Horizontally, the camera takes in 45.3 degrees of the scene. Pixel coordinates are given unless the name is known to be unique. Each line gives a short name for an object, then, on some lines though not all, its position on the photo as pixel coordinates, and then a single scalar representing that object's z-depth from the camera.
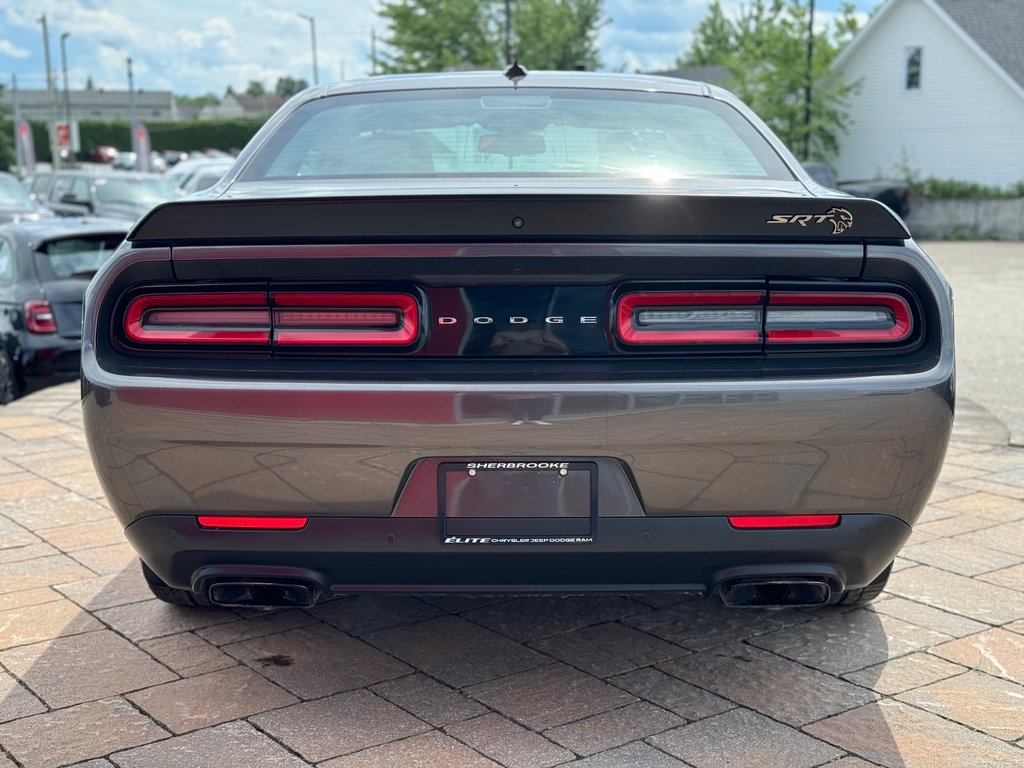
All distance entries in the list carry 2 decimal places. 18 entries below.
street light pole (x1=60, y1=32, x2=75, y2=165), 73.25
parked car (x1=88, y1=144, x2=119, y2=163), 80.31
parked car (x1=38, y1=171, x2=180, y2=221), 17.70
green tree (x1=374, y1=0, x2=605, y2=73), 47.50
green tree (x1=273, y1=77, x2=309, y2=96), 145.00
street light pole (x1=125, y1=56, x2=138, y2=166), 58.57
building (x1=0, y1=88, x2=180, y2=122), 136.51
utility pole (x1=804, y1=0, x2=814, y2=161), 35.91
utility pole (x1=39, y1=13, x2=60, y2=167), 67.06
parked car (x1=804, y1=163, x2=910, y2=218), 27.81
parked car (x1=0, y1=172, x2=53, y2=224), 15.99
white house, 34.09
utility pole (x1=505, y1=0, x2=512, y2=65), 47.06
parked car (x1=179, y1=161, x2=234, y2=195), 21.05
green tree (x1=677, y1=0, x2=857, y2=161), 36.59
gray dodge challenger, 2.72
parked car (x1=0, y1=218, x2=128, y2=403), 8.66
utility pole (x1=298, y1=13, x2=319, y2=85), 70.50
